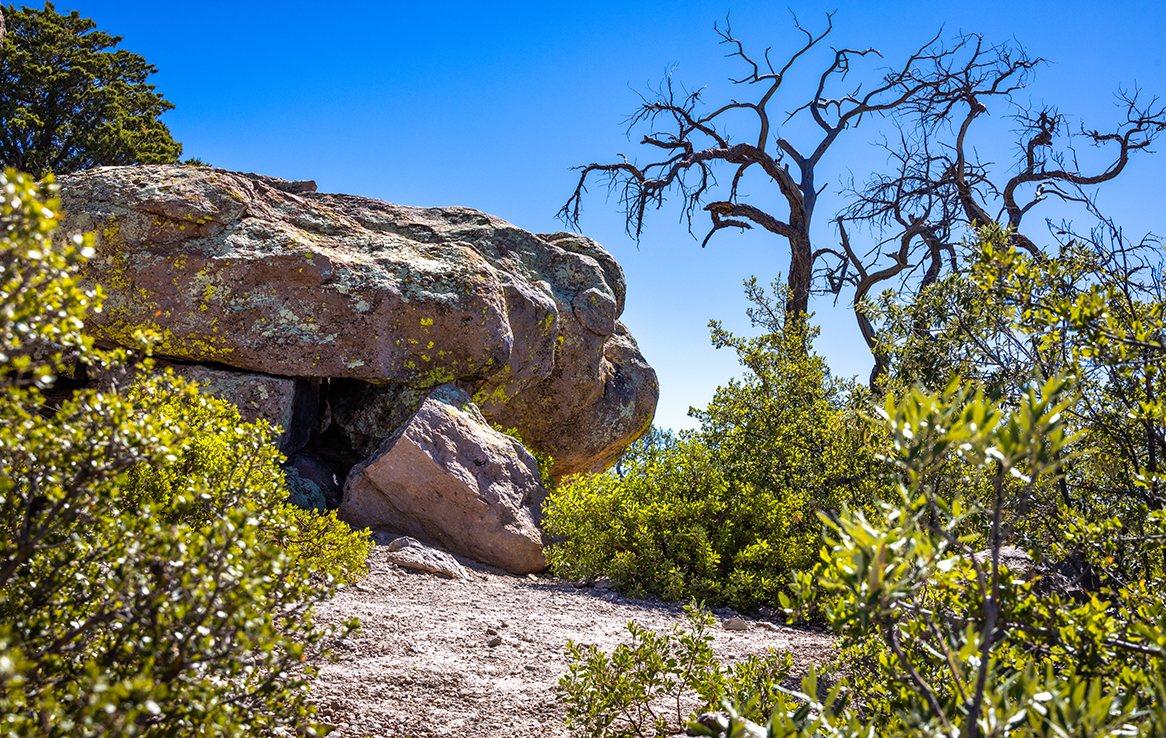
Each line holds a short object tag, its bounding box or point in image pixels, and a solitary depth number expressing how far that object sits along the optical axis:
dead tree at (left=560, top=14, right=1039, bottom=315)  12.01
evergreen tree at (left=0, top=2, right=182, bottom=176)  17.14
